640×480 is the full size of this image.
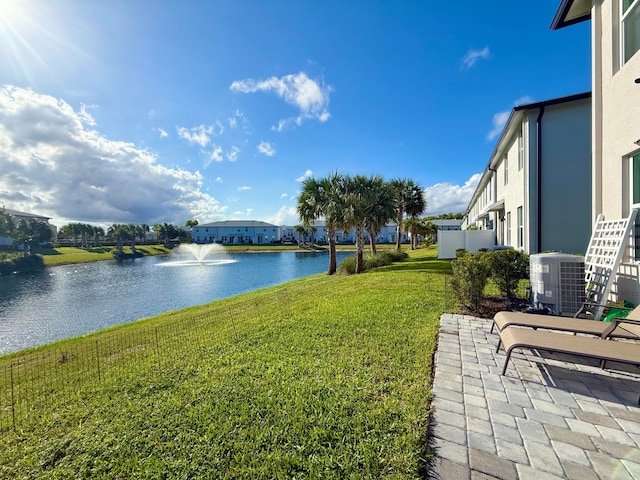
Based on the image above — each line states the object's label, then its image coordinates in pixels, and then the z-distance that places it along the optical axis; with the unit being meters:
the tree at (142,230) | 69.30
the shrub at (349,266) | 17.04
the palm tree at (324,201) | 16.91
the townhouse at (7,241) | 45.41
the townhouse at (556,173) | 9.37
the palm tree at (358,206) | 16.19
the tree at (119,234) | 61.10
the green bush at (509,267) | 6.03
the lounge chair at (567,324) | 3.28
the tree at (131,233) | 61.77
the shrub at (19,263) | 34.00
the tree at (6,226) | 42.03
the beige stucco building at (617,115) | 4.72
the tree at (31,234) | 43.12
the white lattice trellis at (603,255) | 4.49
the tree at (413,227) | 35.91
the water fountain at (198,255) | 38.25
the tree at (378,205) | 17.14
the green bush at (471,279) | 5.72
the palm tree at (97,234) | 68.62
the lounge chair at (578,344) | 2.52
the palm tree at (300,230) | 65.35
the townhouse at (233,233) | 86.44
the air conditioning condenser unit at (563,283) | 5.12
